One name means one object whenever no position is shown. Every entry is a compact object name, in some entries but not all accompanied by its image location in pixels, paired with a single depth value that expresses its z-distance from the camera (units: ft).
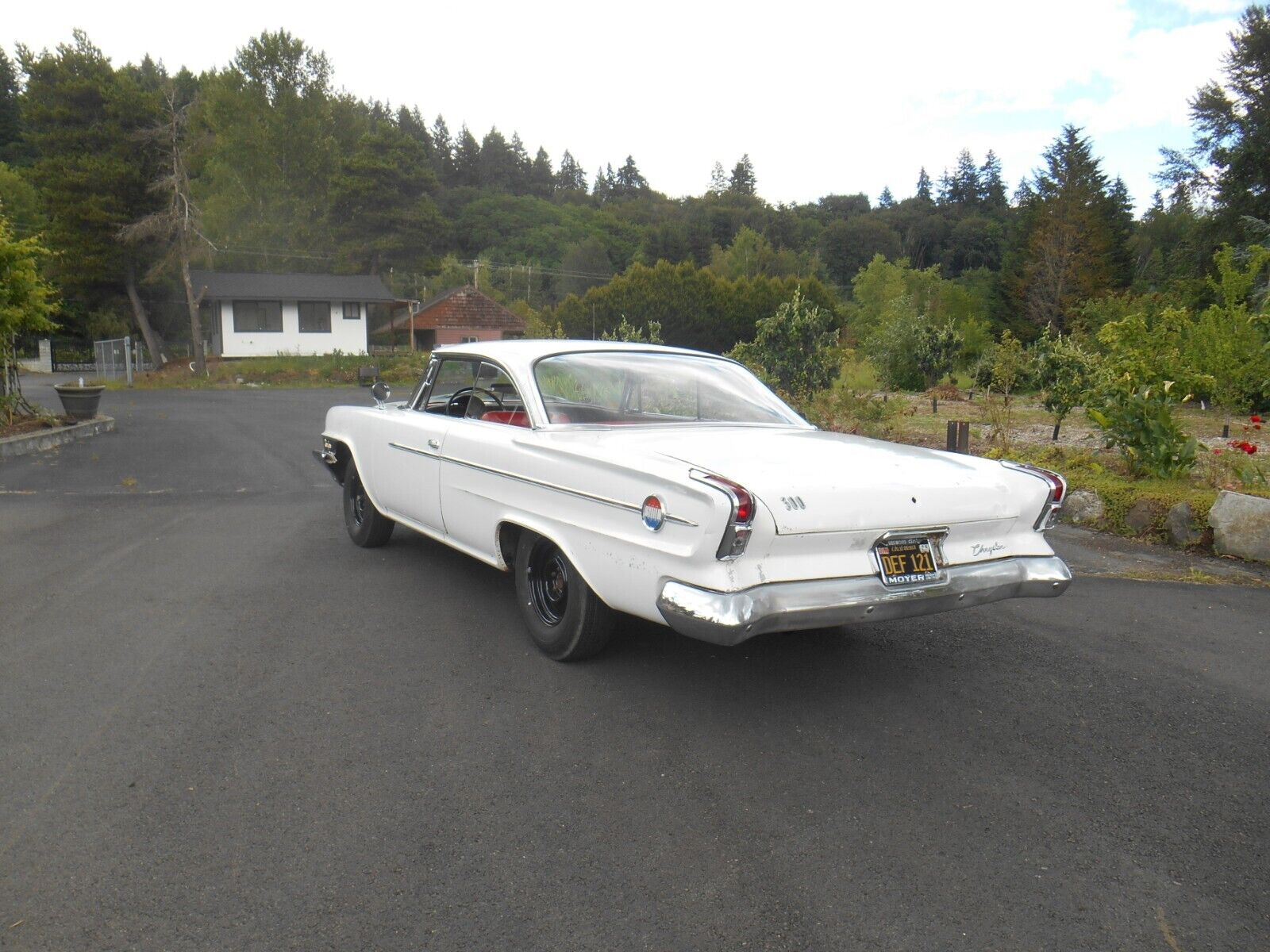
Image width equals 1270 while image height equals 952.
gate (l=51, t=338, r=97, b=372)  160.56
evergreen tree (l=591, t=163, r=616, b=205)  469.16
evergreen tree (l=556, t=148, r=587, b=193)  478.18
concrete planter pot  52.19
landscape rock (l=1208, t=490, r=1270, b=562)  21.42
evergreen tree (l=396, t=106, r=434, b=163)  369.30
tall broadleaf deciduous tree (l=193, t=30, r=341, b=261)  196.85
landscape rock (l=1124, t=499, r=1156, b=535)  23.99
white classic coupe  11.51
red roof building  193.67
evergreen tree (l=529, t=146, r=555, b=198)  403.13
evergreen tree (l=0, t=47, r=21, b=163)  220.23
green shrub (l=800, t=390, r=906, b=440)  37.88
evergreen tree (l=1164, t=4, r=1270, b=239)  118.11
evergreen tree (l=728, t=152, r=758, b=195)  470.80
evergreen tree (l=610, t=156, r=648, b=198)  495.82
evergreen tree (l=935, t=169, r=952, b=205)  396.98
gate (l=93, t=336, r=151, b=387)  116.47
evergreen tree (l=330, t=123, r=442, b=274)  203.10
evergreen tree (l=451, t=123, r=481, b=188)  390.62
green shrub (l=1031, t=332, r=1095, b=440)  36.17
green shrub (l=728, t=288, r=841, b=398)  47.24
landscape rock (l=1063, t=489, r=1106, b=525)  25.54
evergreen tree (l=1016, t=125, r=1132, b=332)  151.12
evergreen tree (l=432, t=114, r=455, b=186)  380.58
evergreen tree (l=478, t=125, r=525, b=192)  393.29
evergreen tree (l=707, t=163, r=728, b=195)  479.17
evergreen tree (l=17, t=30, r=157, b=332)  129.18
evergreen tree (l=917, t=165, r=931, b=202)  432.25
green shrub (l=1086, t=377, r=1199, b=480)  25.41
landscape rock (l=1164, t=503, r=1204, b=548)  22.85
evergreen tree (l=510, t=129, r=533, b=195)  398.21
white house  148.97
